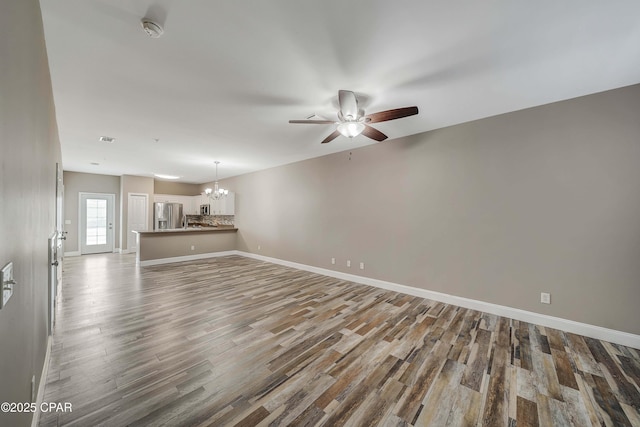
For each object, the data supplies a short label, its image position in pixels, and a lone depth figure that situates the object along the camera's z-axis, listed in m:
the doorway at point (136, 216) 8.12
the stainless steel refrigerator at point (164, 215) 8.64
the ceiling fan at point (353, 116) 2.38
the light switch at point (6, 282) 0.81
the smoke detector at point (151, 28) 1.68
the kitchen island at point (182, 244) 6.07
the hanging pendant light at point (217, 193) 7.00
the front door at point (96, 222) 7.69
